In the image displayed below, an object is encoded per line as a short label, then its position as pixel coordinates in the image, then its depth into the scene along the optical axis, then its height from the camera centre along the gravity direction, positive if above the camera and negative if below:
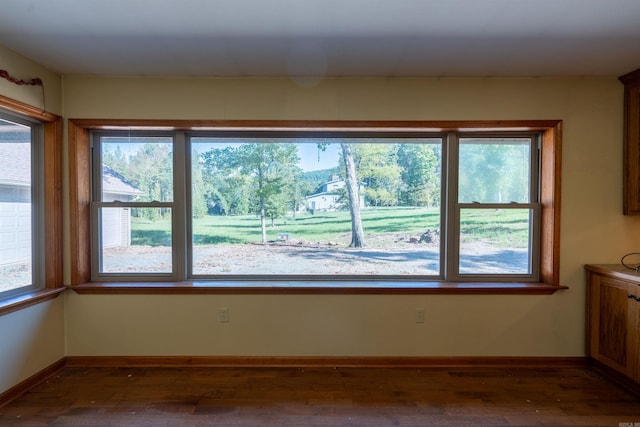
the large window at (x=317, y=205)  2.69 +0.04
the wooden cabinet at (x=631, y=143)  2.45 +0.54
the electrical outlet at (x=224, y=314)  2.58 -0.87
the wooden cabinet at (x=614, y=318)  2.17 -0.80
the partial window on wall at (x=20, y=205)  2.20 +0.02
